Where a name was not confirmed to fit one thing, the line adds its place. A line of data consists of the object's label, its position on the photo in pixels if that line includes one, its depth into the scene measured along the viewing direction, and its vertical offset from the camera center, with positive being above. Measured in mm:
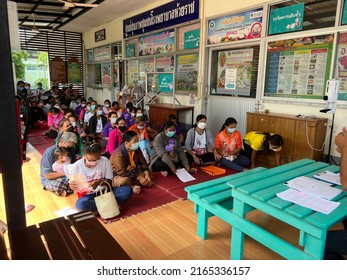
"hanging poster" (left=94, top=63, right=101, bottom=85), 10569 +422
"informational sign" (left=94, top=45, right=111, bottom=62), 9588 +1110
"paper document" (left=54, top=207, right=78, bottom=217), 2724 -1264
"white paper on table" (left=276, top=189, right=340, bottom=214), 1619 -687
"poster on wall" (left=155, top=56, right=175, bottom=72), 6863 +556
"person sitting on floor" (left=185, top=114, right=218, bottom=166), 4317 -922
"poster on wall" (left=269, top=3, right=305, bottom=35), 4221 +1076
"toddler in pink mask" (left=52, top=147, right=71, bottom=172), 3109 -843
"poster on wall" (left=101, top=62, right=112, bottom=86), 9711 +362
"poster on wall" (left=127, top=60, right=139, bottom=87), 8266 +361
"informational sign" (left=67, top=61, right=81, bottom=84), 11453 +488
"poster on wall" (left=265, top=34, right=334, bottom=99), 4039 +330
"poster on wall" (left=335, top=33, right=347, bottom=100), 3770 +323
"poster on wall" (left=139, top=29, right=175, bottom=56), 6824 +1095
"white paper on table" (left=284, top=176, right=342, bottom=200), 1798 -673
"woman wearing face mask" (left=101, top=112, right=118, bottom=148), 5105 -786
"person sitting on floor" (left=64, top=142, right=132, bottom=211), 2732 -913
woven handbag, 2602 -1126
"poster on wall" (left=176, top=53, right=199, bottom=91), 6231 +316
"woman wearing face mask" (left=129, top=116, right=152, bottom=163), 4021 -807
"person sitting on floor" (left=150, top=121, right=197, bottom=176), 3902 -966
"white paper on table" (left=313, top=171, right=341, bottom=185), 2018 -668
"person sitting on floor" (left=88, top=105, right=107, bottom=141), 5793 -826
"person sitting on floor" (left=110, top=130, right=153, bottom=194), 3270 -985
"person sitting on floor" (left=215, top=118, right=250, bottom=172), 4242 -945
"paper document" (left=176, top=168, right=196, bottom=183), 3691 -1203
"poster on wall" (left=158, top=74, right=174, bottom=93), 7027 +62
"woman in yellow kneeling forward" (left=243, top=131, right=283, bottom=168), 4035 -842
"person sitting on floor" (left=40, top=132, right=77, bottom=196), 3150 -1025
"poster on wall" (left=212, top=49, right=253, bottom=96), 5184 +289
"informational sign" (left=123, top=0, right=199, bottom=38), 6068 +1676
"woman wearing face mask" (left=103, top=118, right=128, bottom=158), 4207 -842
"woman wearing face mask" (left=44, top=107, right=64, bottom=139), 5961 -809
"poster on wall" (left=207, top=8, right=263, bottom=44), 4820 +1104
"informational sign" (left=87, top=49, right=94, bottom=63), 10950 +1128
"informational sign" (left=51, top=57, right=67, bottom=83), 11141 +530
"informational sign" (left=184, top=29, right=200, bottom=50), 6035 +1033
